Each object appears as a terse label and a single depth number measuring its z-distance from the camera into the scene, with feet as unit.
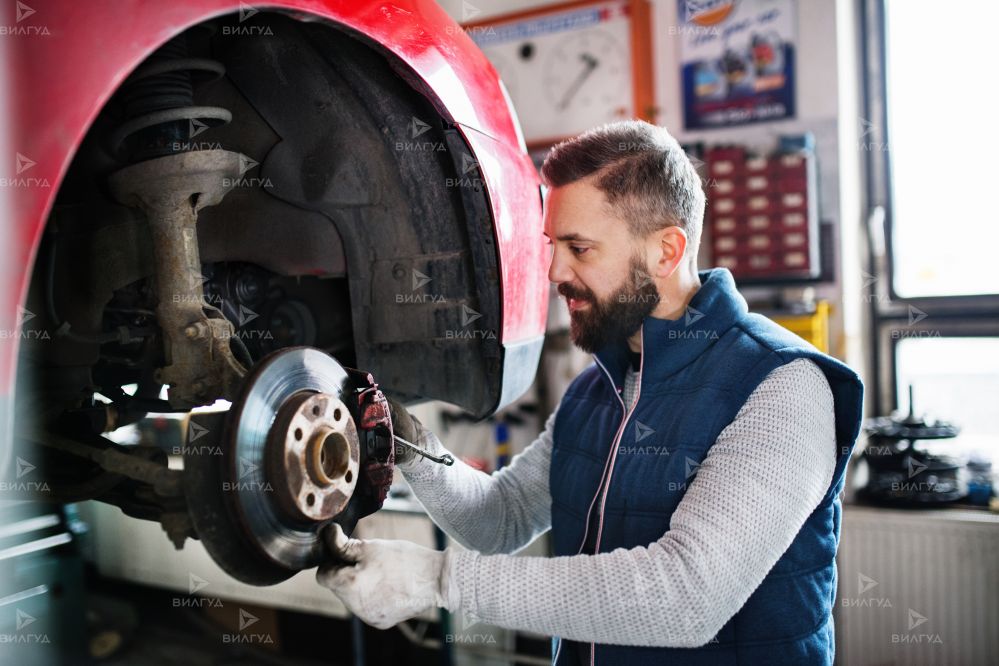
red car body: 1.67
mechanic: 2.61
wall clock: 9.32
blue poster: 8.48
